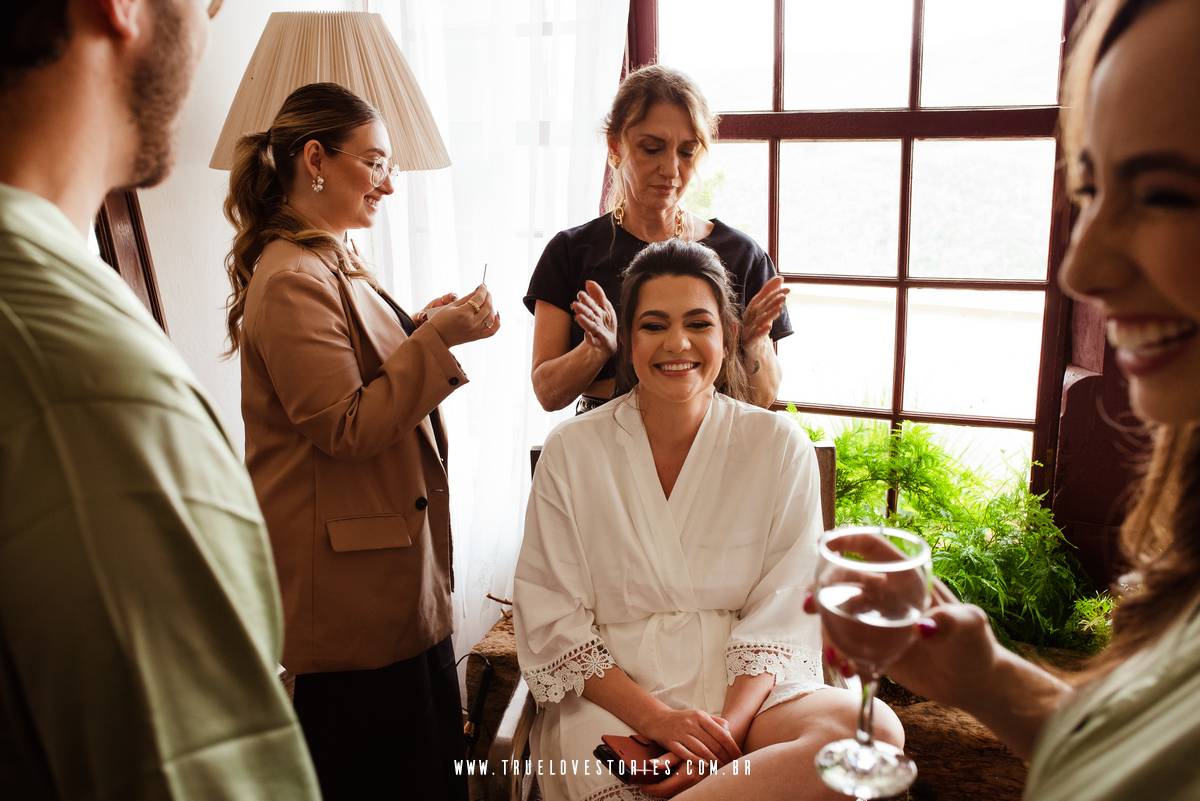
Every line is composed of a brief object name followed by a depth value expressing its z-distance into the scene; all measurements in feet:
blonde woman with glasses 5.37
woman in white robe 5.22
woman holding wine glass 1.98
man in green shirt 2.15
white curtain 8.39
